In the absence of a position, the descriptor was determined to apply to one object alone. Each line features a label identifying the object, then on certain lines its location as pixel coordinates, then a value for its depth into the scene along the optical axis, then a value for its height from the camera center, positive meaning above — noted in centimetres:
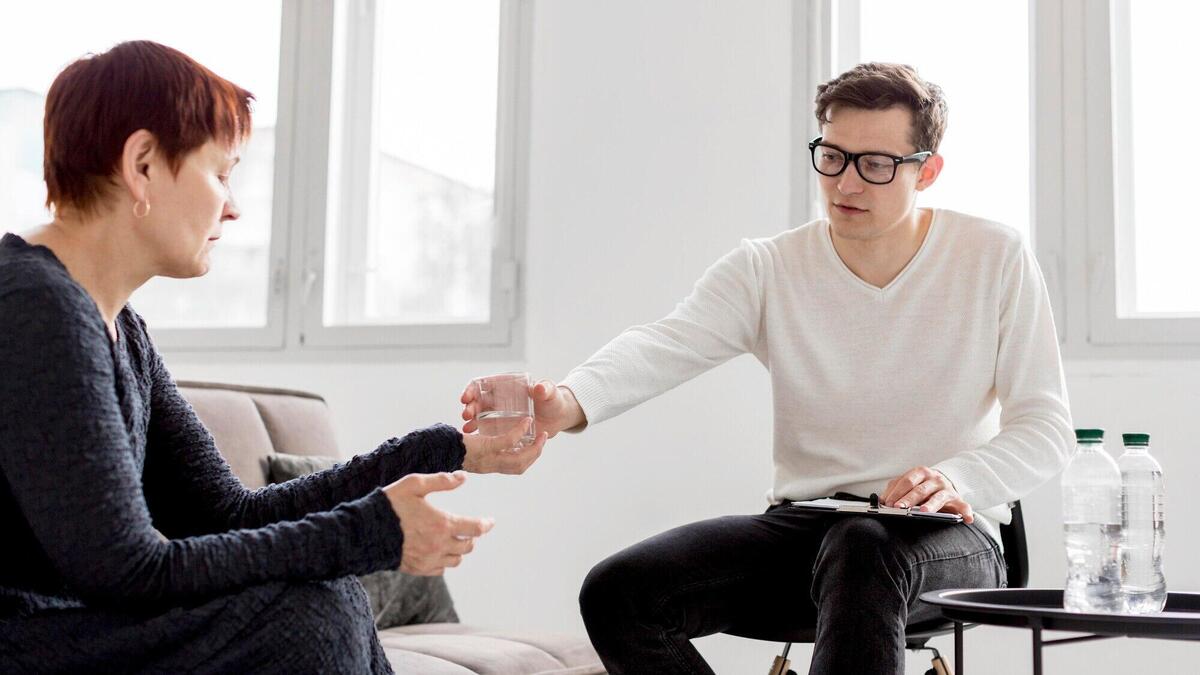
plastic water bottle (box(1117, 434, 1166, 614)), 178 -18
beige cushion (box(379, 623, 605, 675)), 221 -48
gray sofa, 220 -17
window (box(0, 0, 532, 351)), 378 +66
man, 199 +4
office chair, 203 -37
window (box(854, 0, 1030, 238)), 317 +83
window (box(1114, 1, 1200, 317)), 302 +62
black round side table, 145 -26
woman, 120 -9
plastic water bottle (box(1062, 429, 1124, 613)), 180 -19
